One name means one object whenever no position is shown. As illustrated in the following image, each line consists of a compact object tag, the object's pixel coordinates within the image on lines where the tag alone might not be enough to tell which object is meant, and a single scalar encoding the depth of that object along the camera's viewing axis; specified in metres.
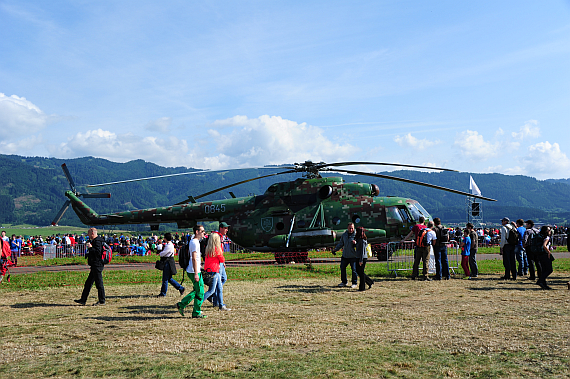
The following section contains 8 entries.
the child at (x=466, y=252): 14.24
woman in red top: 8.88
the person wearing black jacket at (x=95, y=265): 10.19
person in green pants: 8.42
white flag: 55.45
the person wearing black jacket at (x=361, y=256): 11.74
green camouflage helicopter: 18.53
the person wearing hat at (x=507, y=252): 13.64
